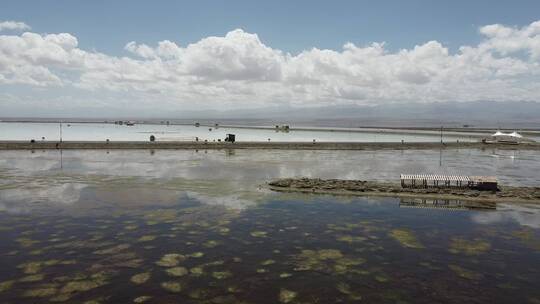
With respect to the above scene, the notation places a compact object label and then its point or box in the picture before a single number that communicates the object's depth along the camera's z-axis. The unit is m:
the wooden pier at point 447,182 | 38.22
